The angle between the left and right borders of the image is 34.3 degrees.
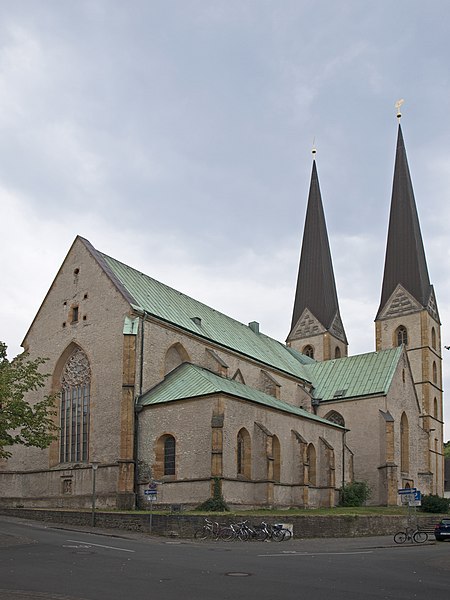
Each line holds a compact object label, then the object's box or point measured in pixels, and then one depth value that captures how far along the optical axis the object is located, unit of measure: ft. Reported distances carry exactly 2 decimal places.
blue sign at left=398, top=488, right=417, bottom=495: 109.29
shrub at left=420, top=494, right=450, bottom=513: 160.86
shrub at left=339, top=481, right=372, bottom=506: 153.28
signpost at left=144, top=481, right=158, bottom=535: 100.53
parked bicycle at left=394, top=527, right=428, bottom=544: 105.09
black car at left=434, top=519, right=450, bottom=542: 110.22
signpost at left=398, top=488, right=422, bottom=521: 109.09
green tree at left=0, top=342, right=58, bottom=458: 90.48
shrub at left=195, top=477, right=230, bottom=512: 113.60
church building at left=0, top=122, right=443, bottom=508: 123.24
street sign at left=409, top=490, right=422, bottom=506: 108.99
